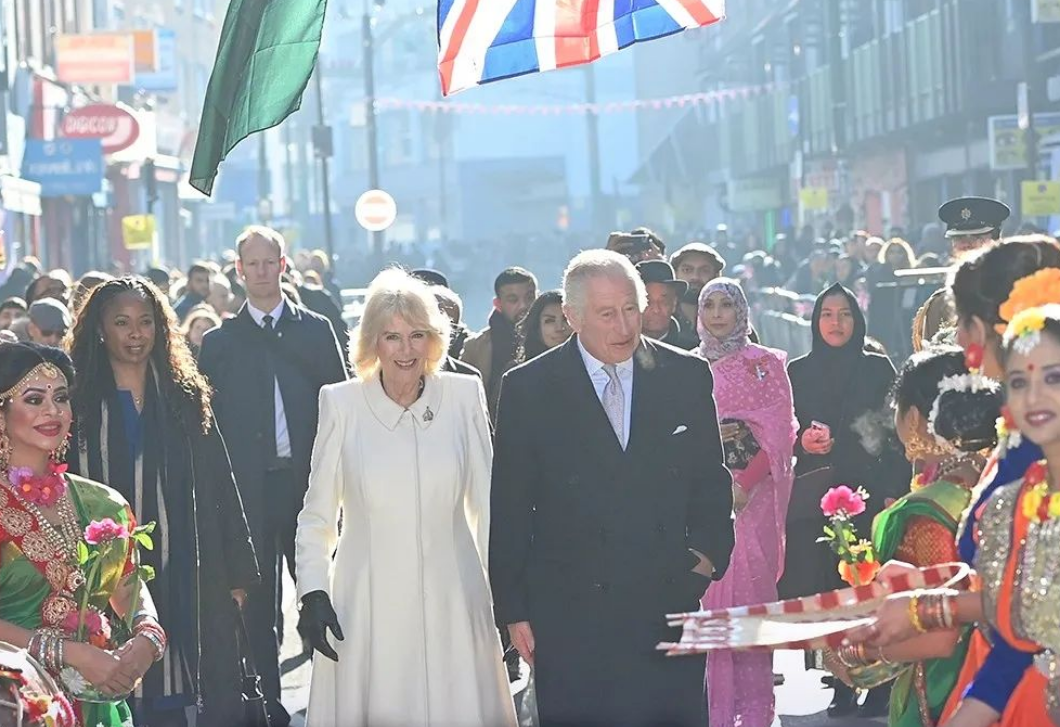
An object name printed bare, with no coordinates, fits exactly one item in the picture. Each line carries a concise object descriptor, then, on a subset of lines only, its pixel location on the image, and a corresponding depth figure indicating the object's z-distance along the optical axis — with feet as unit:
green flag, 40.37
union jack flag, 49.27
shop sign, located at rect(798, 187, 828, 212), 216.58
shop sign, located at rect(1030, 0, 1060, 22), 133.83
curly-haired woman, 40.63
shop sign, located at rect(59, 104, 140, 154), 217.55
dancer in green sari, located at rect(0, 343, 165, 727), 30.34
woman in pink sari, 49.11
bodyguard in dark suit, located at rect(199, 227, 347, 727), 54.63
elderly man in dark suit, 35.39
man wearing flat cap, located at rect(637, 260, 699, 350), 55.35
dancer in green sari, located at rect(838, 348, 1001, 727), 27.46
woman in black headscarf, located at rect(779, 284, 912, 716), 54.87
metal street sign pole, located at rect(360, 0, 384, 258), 249.94
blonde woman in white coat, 38.07
